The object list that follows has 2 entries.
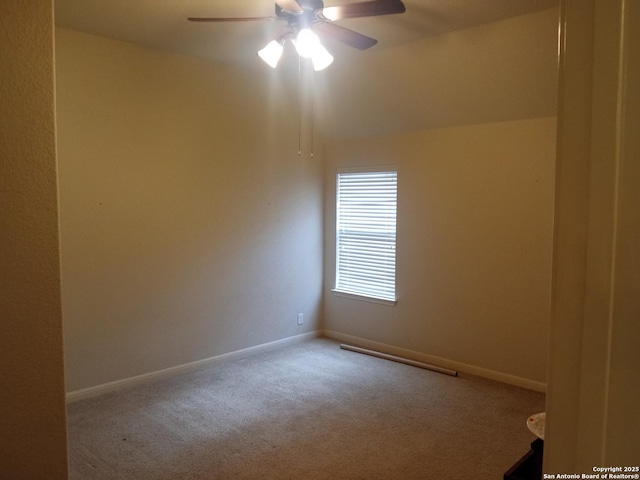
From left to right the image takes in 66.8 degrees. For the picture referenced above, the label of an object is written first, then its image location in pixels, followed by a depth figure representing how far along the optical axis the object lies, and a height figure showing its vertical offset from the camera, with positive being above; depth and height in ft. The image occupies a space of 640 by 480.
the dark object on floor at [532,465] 6.55 -3.52
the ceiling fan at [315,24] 8.88 +3.63
